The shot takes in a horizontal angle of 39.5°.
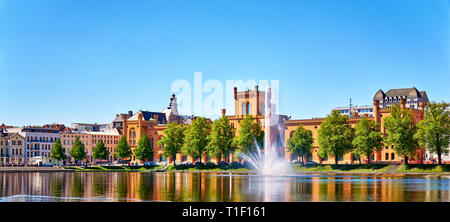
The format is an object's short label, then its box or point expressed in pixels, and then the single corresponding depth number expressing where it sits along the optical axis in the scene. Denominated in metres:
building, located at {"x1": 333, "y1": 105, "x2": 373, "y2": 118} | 190.25
